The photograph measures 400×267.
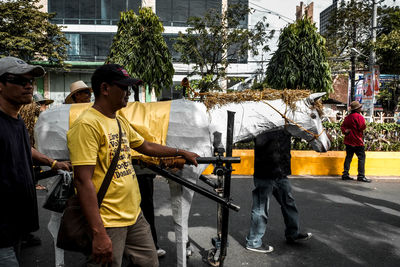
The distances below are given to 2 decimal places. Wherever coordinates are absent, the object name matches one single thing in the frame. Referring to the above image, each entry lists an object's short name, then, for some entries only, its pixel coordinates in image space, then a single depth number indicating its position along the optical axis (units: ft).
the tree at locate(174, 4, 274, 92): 42.96
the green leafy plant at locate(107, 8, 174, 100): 27.94
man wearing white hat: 13.39
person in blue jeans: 12.23
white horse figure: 10.15
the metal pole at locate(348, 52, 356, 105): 67.70
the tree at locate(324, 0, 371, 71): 63.77
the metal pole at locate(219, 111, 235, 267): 9.29
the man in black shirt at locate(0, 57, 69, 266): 5.64
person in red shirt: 25.16
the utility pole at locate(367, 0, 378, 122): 45.91
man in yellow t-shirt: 5.59
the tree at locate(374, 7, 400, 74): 50.06
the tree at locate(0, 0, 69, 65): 51.16
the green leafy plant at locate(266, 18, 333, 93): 32.09
